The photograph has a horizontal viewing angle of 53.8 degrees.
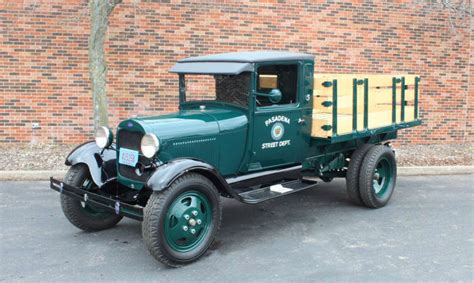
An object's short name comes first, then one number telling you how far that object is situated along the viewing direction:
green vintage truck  4.28
